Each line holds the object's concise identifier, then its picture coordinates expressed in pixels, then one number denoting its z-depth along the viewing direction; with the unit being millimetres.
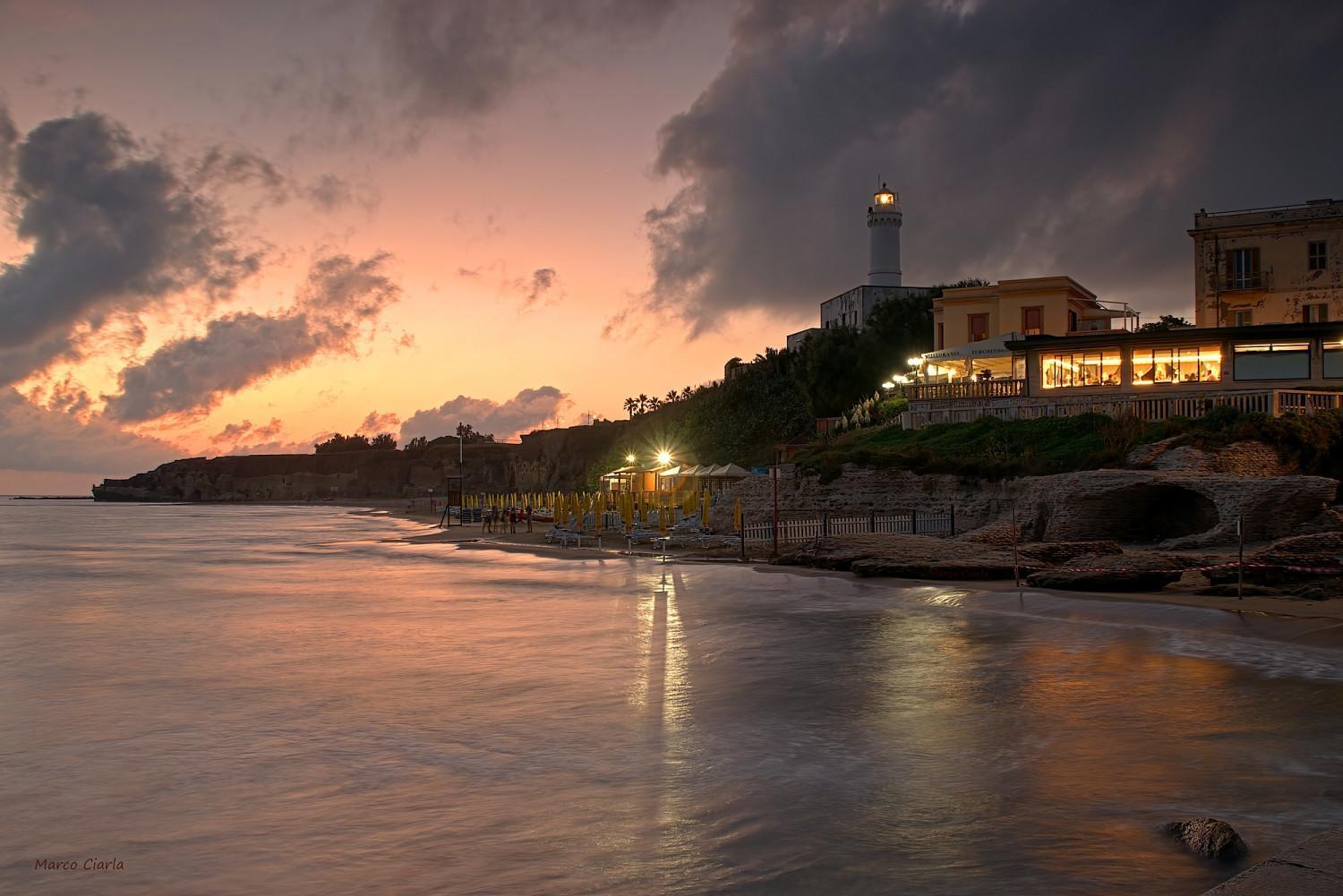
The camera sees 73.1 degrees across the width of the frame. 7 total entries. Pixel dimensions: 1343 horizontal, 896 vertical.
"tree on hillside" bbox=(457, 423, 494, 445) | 173425
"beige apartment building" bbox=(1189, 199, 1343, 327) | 46094
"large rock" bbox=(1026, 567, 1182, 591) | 19422
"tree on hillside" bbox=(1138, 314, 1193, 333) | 64312
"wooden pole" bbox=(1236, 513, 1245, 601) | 17359
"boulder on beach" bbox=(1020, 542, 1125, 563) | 22906
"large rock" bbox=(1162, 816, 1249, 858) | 6332
